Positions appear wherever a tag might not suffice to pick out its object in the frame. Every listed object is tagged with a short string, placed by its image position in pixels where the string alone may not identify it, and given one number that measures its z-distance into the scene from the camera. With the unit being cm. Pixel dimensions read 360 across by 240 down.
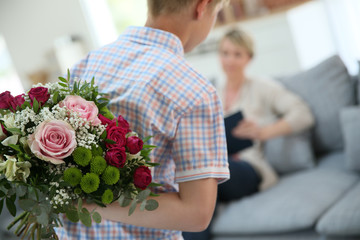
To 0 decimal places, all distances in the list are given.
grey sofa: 198
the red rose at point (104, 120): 86
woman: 239
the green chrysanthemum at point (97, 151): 82
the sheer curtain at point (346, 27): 422
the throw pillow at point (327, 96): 247
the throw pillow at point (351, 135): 220
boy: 92
